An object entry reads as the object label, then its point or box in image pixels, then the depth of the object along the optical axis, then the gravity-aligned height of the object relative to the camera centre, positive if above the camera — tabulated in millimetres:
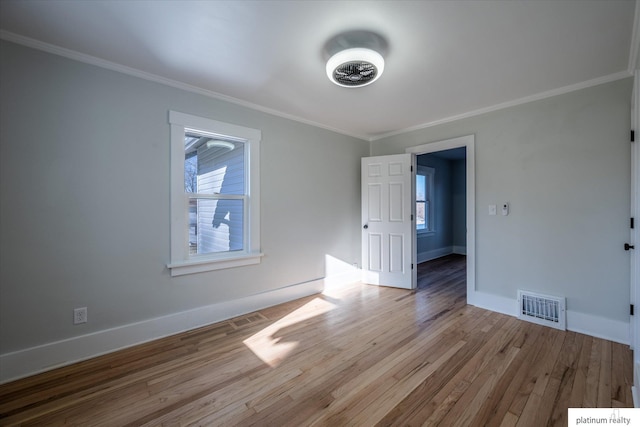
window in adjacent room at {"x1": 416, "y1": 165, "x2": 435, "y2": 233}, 6004 +286
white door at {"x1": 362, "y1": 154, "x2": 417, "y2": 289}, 3895 -139
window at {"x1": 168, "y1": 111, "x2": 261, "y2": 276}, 2584 +192
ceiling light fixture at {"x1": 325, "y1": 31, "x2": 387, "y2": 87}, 1863 +1169
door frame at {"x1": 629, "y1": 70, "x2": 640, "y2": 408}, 1605 -225
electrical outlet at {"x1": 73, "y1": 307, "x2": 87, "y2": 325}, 2119 -849
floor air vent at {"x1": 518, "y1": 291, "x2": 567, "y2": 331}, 2615 -1034
